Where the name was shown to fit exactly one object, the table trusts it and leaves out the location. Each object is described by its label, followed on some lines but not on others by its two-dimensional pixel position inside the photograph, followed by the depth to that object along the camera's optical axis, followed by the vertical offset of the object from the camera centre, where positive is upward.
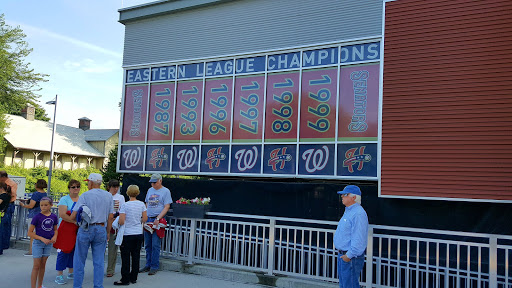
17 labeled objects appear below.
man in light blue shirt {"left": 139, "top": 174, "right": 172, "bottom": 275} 7.88 -0.73
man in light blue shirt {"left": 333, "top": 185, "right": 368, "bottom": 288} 4.98 -0.70
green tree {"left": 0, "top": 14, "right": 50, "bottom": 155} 35.72 +8.90
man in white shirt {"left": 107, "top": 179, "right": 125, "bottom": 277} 7.43 -1.21
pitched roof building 41.12 +3.13
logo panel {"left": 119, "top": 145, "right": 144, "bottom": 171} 12.00 +0.51
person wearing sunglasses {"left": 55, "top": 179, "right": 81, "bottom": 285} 6.83 -1.41
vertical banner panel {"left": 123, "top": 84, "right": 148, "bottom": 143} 12.15 +1.87
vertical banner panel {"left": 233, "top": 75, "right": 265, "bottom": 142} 10.41 +1.87
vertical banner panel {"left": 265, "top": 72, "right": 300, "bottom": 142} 9.95 +1.86
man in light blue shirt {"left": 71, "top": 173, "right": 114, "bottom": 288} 6.05 -0.88
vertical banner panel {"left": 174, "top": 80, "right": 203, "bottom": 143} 11.30 +1.88
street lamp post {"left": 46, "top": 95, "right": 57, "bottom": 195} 23.48 +4.04
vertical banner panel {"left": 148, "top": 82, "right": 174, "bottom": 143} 11.70 +1.87
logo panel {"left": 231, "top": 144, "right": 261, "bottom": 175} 10.28 +0.54
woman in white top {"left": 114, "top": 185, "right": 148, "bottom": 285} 6.85 -0.91
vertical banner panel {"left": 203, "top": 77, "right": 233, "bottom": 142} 10.84 +1.88
